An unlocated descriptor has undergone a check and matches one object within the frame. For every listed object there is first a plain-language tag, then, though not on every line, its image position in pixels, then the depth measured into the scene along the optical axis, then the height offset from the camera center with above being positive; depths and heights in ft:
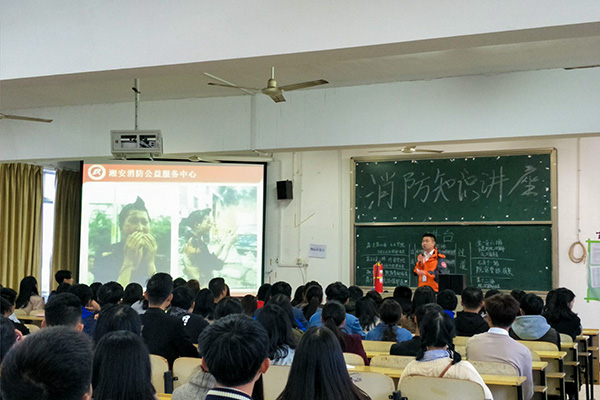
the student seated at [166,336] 12.74 -2.04
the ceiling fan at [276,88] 19.33 +4.37
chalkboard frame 27.96 +1.92
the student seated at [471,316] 16.28 -2.03
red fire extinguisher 30.42 -1.98
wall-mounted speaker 33.73 +2.24
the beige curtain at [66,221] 36.63 +0.53
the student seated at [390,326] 15.08 -2.17
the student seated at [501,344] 12.32 -2.09
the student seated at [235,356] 5.96 -1.15
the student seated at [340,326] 12.85 -1.88
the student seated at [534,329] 16.14 -2.31
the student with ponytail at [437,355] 10.12 -1.89
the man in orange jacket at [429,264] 26.53 -1.19
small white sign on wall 33.24 -0.87
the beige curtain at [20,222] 32.96 +0.42
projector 24.04 +3.28
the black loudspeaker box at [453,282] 24.54 -1.75
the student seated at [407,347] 12.91 -2.24
